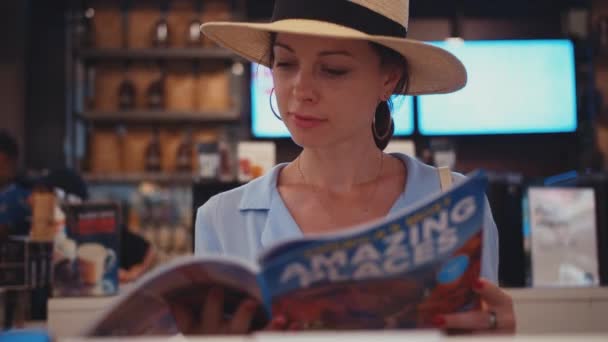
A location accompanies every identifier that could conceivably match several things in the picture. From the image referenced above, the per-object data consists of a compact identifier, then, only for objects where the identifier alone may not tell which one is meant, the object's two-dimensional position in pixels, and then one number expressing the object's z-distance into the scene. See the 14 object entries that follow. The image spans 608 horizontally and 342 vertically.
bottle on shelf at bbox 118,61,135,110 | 5.58
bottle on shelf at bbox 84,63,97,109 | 5.64
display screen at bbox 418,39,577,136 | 5.02
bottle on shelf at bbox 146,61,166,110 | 5.58
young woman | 1.25
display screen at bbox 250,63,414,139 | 5.02
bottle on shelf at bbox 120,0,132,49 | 5.66
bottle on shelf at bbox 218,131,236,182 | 3.25
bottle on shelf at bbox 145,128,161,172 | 5.58
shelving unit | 5.55
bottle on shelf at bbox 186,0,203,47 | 5.59
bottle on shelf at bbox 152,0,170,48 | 5.58
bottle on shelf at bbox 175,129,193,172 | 5.54
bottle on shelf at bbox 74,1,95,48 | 5.56
